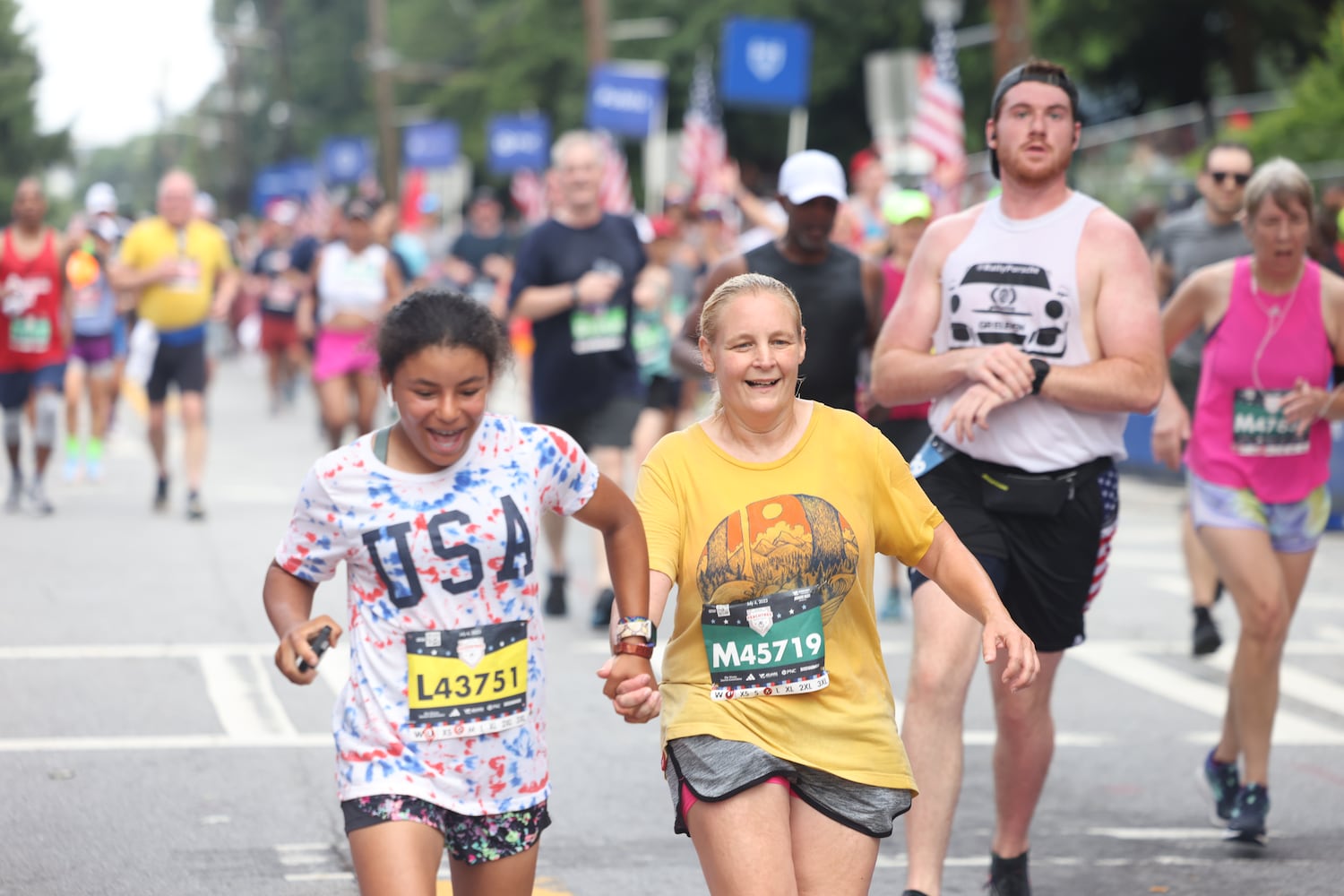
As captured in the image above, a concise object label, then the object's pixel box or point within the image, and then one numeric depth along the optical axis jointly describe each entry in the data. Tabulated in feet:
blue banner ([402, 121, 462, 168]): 144.82
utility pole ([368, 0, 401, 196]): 172.96
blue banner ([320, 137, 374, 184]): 187.42
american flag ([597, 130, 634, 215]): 93.87
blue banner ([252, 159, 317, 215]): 207.41
